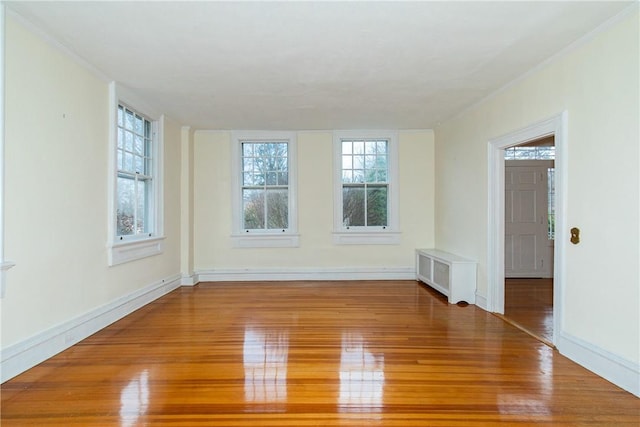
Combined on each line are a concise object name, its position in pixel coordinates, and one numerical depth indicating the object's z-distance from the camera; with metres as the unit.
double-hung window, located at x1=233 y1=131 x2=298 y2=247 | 5.67
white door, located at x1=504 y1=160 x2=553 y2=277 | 5.79
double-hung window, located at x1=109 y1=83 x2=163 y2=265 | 3.52
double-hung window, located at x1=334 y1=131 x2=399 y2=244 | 5.70
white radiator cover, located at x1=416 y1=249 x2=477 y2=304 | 4.25
